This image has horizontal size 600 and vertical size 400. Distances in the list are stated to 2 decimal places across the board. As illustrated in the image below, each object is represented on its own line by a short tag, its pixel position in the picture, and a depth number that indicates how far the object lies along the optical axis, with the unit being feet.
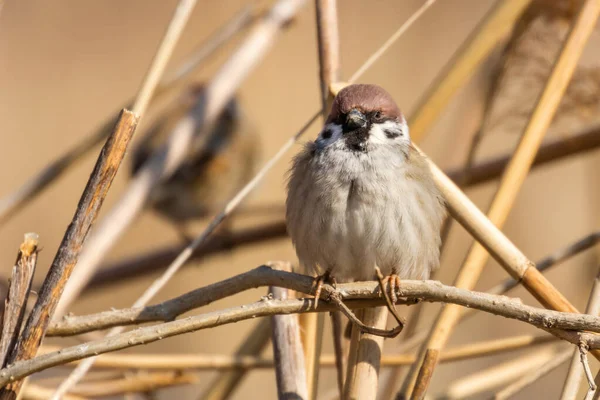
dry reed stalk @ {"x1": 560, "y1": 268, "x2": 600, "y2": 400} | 10.32
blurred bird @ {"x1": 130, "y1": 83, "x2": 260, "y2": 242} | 30.12
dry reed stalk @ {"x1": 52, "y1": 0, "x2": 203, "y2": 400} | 11.06
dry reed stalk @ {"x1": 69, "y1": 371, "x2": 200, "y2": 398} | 15.28
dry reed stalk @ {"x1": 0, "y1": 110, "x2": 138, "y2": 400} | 8.98
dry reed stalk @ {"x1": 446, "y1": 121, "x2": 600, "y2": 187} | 19.29
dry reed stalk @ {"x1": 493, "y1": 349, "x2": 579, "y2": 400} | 12.26
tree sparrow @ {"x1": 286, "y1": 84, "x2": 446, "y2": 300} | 12.59
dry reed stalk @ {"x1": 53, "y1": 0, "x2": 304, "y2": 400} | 13.43
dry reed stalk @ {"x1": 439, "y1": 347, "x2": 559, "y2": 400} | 15.29
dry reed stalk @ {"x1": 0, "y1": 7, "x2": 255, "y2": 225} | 17.01
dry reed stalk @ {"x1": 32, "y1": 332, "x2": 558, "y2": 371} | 13.88
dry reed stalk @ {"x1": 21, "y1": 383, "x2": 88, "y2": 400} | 13.92
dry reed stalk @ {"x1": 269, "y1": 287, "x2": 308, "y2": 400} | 11.09
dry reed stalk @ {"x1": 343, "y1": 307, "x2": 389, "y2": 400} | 10.45
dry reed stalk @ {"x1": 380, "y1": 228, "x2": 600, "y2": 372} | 13.50
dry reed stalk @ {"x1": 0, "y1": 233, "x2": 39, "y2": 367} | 8.99
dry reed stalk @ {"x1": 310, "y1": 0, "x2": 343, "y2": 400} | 13.29
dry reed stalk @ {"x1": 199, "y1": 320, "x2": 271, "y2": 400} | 15.10
